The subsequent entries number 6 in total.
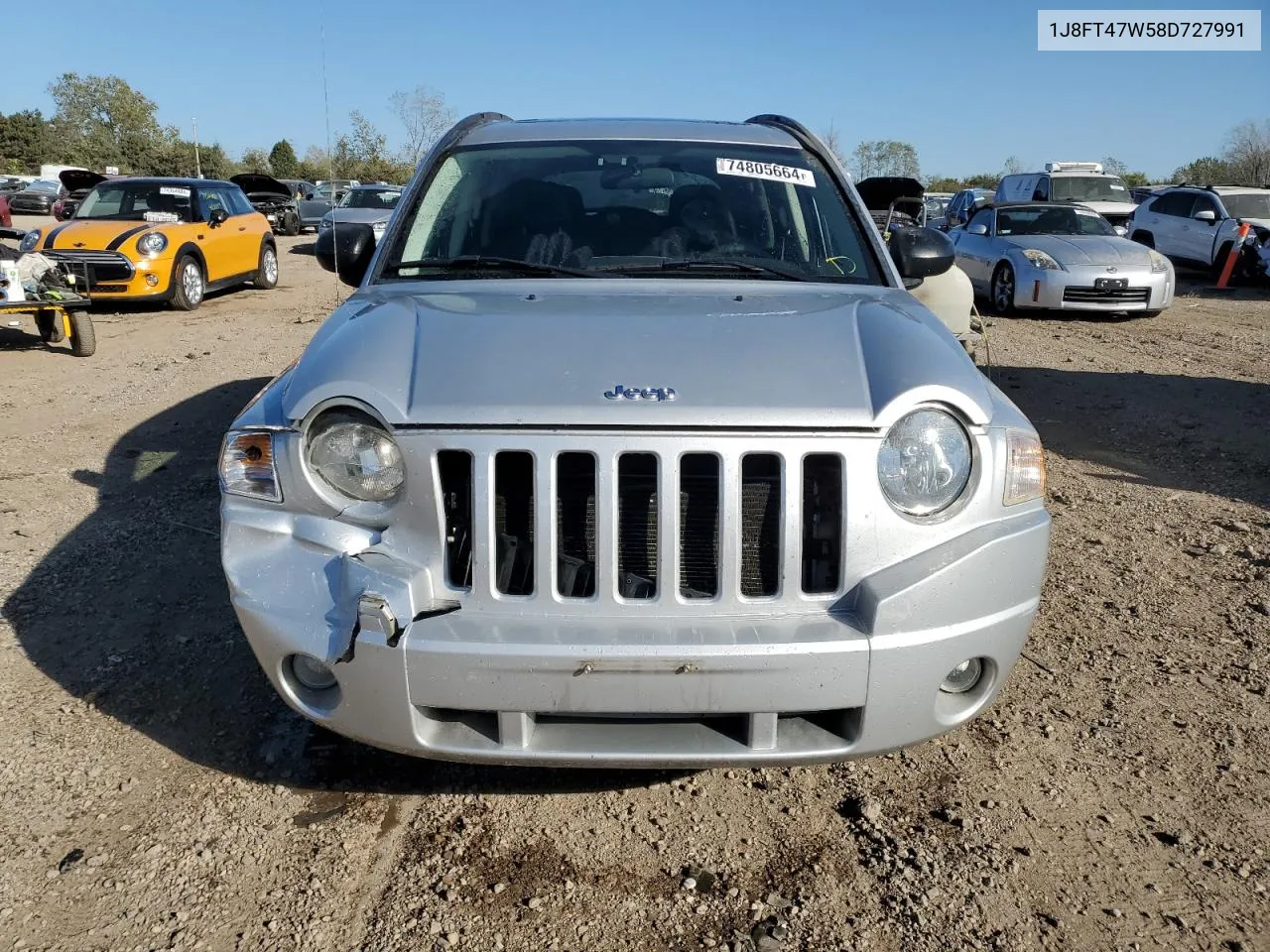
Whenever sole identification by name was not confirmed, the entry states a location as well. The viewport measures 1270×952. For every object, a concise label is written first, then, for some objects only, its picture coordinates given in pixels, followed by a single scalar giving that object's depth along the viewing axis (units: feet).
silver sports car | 37.50
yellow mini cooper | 38.04
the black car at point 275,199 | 87.86
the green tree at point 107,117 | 224.94
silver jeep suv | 7.00
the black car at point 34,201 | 122.93
